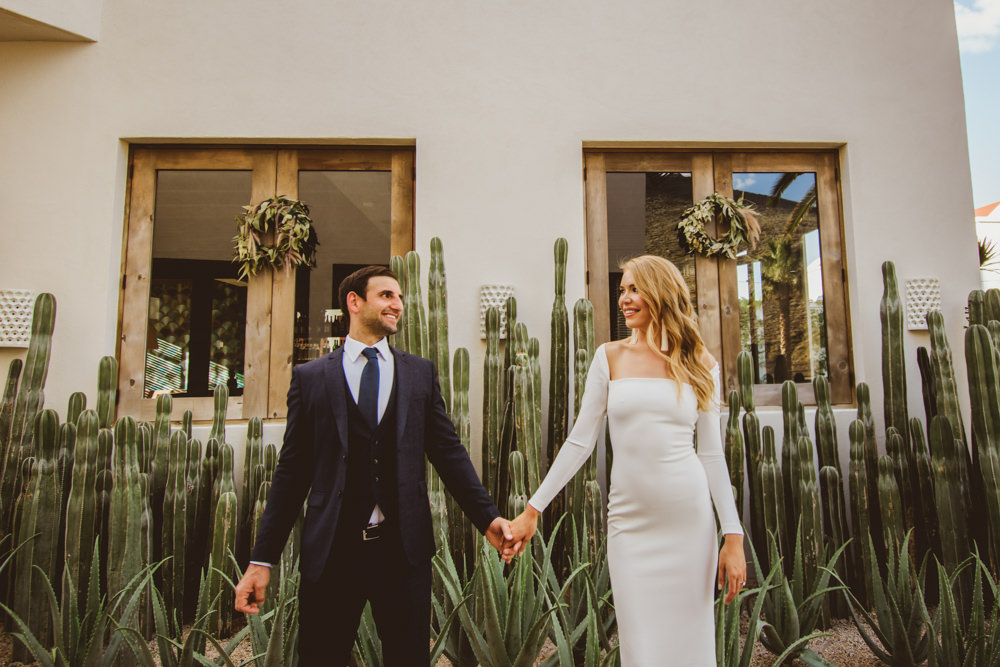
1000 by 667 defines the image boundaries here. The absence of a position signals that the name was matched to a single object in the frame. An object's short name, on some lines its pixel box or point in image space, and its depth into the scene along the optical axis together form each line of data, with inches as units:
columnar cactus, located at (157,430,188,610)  117.3
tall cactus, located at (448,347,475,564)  126.2
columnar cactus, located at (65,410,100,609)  109.0
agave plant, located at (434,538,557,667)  80.7
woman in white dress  66.1
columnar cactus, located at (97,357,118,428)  120.7
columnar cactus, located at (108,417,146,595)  103.6
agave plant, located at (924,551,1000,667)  84.4
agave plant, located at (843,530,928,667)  93.4
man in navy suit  62.4
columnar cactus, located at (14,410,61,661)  114.6
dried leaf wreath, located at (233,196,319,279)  159.3
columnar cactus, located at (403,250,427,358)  130.7
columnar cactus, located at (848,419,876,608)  124.1
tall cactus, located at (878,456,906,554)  119.5
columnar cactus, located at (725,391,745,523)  127.7
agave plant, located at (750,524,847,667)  97.7
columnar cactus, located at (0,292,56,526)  125.3
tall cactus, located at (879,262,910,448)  132.9
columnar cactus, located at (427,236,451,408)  134.1
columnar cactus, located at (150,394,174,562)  123.3
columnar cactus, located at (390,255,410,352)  132.5
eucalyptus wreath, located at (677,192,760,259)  163.3
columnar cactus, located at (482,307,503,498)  133.7
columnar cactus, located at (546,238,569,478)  134.2
